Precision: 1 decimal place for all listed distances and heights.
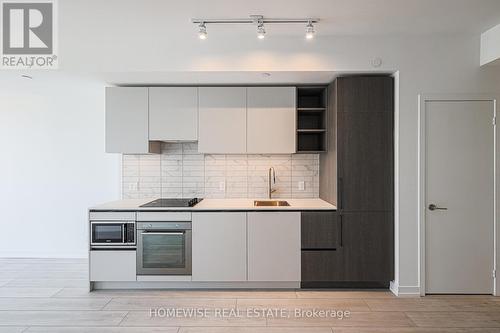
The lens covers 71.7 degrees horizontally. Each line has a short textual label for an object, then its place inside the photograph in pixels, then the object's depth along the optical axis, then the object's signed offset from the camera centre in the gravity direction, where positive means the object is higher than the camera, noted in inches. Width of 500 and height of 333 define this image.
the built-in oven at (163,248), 143.0 -33.9
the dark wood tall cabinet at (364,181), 141.3 -6.0
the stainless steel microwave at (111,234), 142.9 -28.1
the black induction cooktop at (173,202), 148.4 -16.4
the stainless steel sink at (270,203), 160.0 -17.1
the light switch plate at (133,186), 173.9 -10.0
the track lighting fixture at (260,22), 120.7 +50.8
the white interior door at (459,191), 138.3 -9.9
